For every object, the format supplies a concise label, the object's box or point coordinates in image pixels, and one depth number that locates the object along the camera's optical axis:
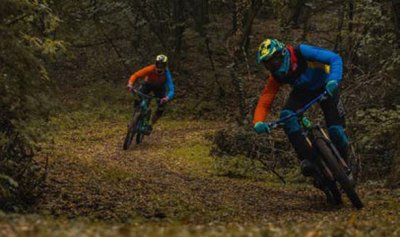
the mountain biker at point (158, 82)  17.62
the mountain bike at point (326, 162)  9.12
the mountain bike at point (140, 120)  17.42
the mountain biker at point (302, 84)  9.33
